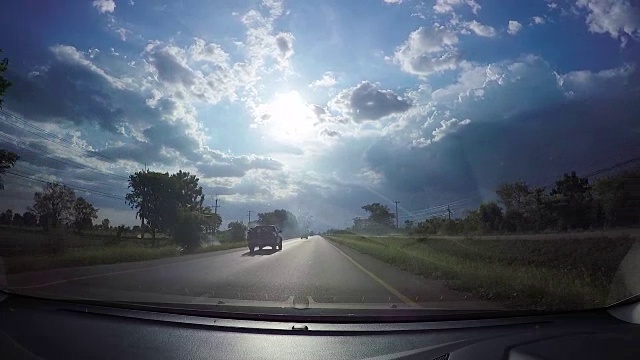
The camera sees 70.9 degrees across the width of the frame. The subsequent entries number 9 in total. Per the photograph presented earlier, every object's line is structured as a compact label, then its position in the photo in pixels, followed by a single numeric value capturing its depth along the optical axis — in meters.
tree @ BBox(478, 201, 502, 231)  22.39
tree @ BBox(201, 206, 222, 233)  34.69
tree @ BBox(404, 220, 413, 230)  65.01
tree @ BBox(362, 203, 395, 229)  113.75
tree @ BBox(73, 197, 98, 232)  25.10
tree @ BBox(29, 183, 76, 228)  24.73
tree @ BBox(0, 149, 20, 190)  18.72
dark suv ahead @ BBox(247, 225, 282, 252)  31.97
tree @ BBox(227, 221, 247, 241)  57.91
